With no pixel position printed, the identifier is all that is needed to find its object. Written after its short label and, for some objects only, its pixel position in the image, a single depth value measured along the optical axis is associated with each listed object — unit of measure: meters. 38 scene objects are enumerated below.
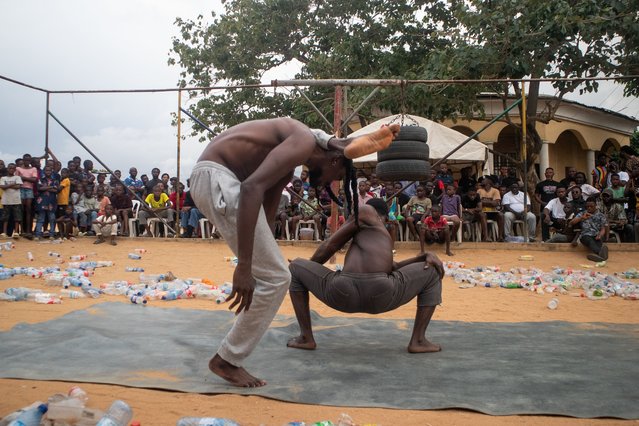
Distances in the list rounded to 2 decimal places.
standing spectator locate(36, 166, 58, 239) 12.06
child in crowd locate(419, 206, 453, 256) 11.45
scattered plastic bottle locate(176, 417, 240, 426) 2.80
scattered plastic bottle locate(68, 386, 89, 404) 3.07
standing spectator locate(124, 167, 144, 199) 14.09
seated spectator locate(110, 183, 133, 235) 13.40
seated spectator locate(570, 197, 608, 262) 10.53
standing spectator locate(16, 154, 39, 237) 11.91
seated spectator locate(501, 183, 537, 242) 12.25
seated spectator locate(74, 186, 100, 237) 12.90
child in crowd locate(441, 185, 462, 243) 11.91
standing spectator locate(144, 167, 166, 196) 14.02
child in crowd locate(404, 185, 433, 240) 11.93
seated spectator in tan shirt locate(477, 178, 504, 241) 12.38
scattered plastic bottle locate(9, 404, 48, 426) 2.73
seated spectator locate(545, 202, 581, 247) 11.21
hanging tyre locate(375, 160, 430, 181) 8.04
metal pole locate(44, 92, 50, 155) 11.66
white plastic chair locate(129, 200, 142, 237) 13.44
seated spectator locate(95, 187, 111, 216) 12.91
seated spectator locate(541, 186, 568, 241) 12.05
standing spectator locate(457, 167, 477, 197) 13.11
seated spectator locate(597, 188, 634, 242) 11.63
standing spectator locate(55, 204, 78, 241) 12.43
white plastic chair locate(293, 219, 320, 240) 12.61
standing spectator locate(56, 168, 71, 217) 12.45
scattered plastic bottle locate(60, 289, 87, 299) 6.80
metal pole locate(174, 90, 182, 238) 11.20
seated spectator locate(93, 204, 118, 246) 11.97
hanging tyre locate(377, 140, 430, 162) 8.07
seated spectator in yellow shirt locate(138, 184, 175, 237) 13.09
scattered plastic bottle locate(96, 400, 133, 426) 2.86
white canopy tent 12.12
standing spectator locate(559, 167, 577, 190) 12.52
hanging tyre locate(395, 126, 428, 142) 8.12
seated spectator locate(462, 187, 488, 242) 12.27
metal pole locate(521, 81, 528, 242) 10.45
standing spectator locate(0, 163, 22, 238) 11.70
